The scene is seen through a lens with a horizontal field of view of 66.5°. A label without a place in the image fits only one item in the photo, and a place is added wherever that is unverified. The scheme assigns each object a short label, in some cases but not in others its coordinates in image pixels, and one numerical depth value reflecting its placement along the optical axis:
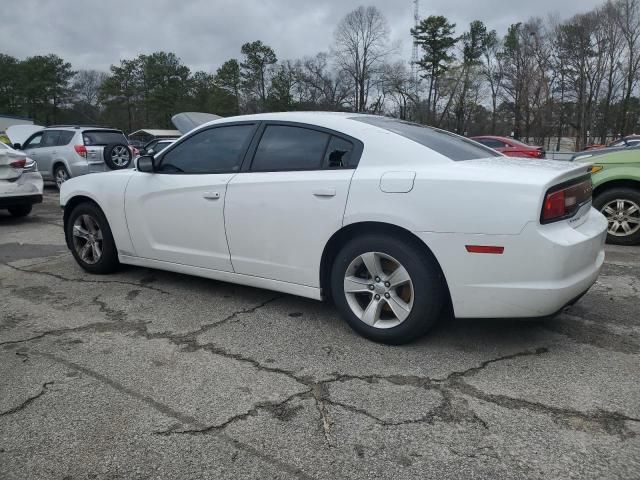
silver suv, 12.34
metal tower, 58.00
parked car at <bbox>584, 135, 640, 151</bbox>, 12.38
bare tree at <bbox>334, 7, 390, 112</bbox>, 59.41
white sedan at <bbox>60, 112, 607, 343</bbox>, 2.69
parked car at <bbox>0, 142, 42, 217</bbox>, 7.66
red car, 11.77
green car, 5.93
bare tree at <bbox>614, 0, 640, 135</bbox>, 39.97
